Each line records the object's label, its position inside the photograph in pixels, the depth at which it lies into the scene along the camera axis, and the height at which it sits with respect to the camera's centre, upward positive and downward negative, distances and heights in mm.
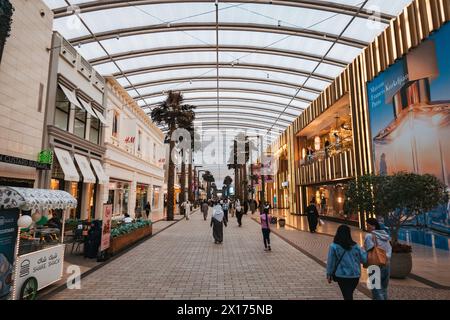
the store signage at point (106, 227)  9062 -996
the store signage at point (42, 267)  5147 -1427
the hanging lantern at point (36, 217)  6655 -460
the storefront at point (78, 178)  14016 +1103
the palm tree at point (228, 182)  111212 +6293
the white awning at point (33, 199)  5133 -18
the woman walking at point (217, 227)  12516 -1350
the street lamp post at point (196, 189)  70294 +2203
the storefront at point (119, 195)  21156 +204
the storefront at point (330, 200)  21750 -277
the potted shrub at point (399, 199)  6719 -58
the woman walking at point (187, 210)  26625 -1219
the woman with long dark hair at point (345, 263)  4031 -974
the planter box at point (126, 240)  9773 -1744
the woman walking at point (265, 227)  10758 -1174
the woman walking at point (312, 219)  15777 -1260
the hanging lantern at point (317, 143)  27938 +5542
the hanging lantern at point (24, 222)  5281 -458
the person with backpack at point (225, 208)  20653 -801
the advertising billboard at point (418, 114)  10172 +3565
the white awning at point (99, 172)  17877 +1708
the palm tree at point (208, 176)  107862 +8325
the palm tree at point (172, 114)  26062 +8122
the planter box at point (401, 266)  6859 -1724
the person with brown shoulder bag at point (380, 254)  4410 -928
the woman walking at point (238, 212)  19812 -1063
